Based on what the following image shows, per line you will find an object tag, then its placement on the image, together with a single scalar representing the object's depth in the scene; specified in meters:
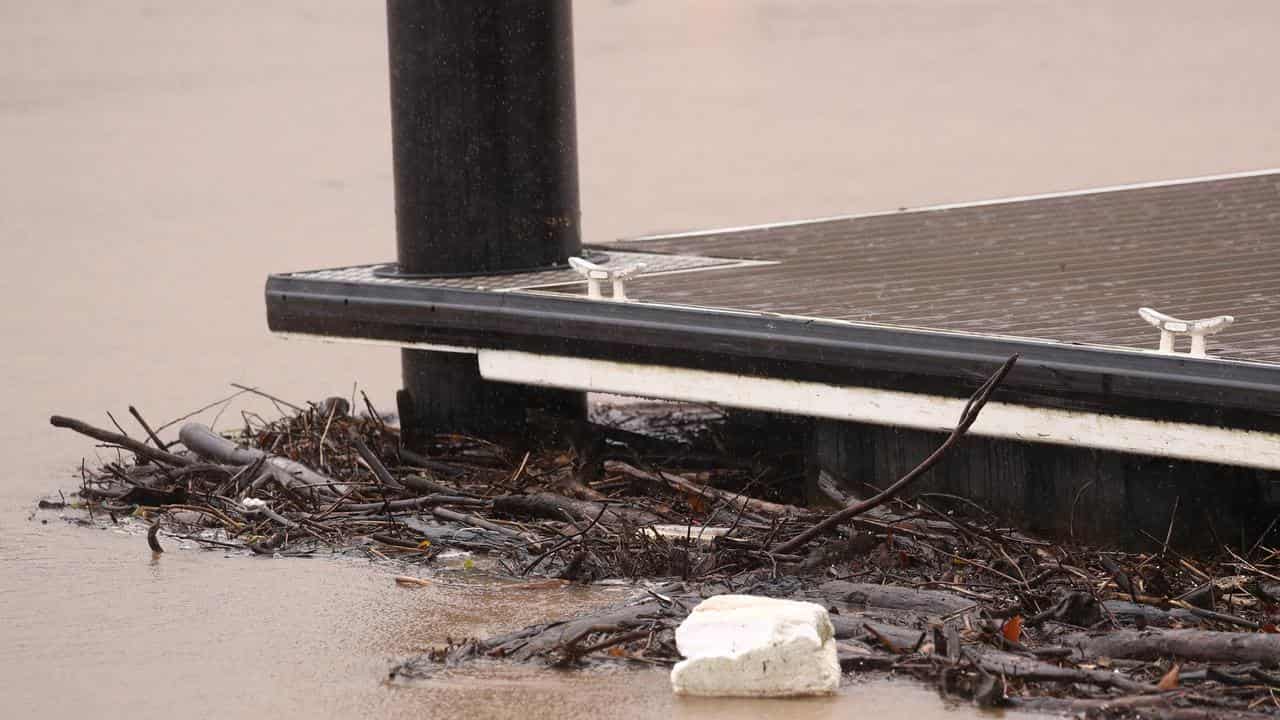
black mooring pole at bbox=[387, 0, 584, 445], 16.77
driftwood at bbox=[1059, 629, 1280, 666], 9.73
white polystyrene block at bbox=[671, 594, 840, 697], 9.67
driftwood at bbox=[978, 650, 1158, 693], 9.27
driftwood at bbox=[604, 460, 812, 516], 13.65
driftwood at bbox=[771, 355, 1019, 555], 10.84
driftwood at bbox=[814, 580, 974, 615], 10.92
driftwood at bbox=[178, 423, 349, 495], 15.09
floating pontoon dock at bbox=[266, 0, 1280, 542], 12.46
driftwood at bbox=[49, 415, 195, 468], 15.25
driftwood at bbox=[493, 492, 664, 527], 13.68
